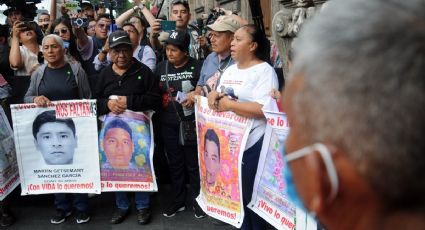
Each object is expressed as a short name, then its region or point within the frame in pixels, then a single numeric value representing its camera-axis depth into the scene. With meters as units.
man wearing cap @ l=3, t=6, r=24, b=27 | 6.02
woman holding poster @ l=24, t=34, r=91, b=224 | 4.14
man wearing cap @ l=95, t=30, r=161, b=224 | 4.04
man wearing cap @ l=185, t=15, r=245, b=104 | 3.80
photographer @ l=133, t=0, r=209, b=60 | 5.48
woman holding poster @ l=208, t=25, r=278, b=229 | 3.14
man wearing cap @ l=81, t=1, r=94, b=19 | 8.62
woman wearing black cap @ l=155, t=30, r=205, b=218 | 4.20
